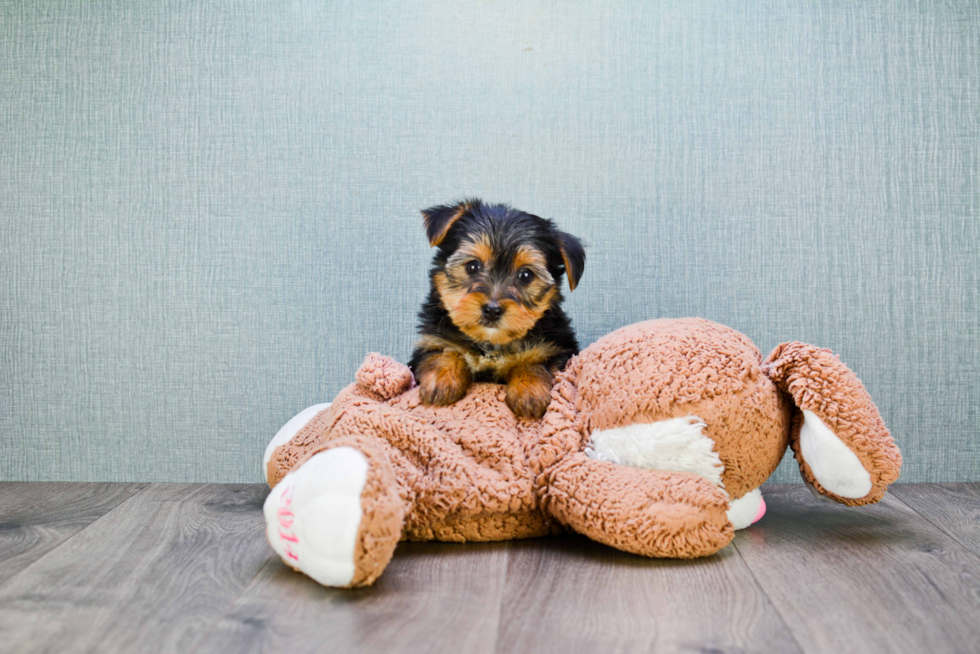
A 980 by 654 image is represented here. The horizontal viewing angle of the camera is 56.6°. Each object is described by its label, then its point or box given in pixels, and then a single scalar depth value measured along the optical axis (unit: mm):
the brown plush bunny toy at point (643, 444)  533
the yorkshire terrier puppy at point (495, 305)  592
